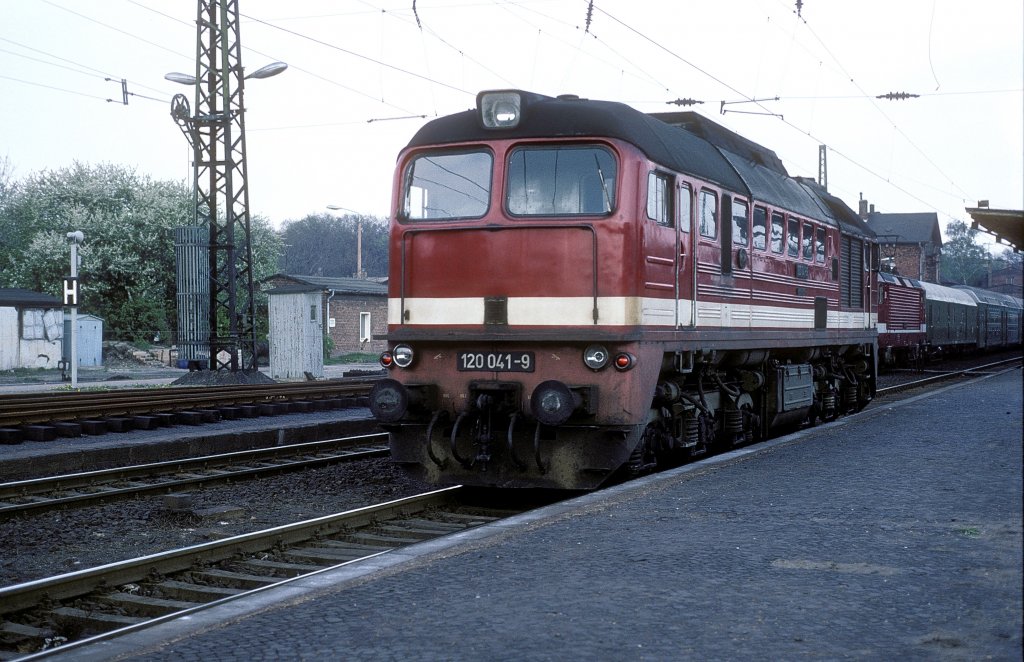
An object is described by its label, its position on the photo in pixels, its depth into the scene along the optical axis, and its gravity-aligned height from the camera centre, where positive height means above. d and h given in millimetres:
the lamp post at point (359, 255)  54953 +4133
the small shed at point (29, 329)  35969 +110
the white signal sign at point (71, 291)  24328 +945
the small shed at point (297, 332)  29188 +52
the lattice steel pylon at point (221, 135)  26094 +4862
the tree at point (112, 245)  46375 +3984
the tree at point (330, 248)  98188 +8021
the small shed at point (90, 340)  39500 -268
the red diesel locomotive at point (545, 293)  9391 +383
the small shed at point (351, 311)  47938 +1085
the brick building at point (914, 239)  86125 +7920
